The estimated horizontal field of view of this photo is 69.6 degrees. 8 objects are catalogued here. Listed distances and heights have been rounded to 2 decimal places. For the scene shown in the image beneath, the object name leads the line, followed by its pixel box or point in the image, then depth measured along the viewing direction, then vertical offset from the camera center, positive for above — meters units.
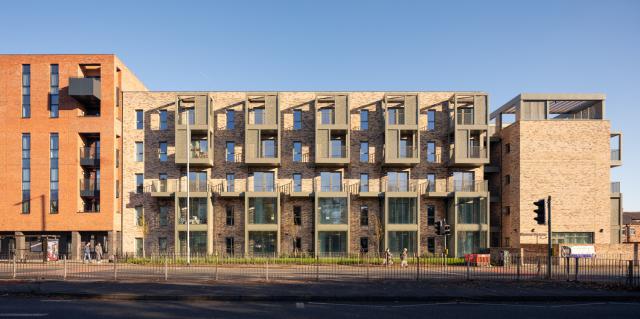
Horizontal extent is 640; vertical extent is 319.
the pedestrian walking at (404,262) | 32.54 -5.97
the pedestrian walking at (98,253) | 37.09 -6.06
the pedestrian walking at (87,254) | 36.34 -6.05
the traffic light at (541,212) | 20.39 -1.48
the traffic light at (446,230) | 22.48 -2.56
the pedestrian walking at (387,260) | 32.84 -5.95
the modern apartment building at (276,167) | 40.28 +1.03
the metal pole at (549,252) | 20.44 -3.31
